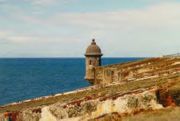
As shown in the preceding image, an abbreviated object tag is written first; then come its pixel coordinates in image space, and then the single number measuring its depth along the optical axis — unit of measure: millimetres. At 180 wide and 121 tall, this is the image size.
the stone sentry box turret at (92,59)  44312
